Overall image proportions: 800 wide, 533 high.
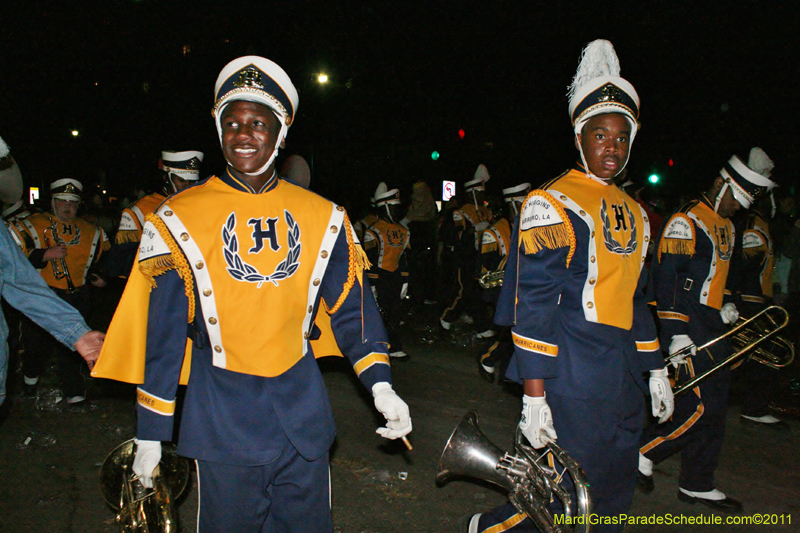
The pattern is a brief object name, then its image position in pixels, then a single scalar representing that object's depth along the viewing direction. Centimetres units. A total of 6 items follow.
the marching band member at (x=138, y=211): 502
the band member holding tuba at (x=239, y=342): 210
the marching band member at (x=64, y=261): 621
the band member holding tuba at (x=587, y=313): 272
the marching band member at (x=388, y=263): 857
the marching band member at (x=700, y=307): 407
